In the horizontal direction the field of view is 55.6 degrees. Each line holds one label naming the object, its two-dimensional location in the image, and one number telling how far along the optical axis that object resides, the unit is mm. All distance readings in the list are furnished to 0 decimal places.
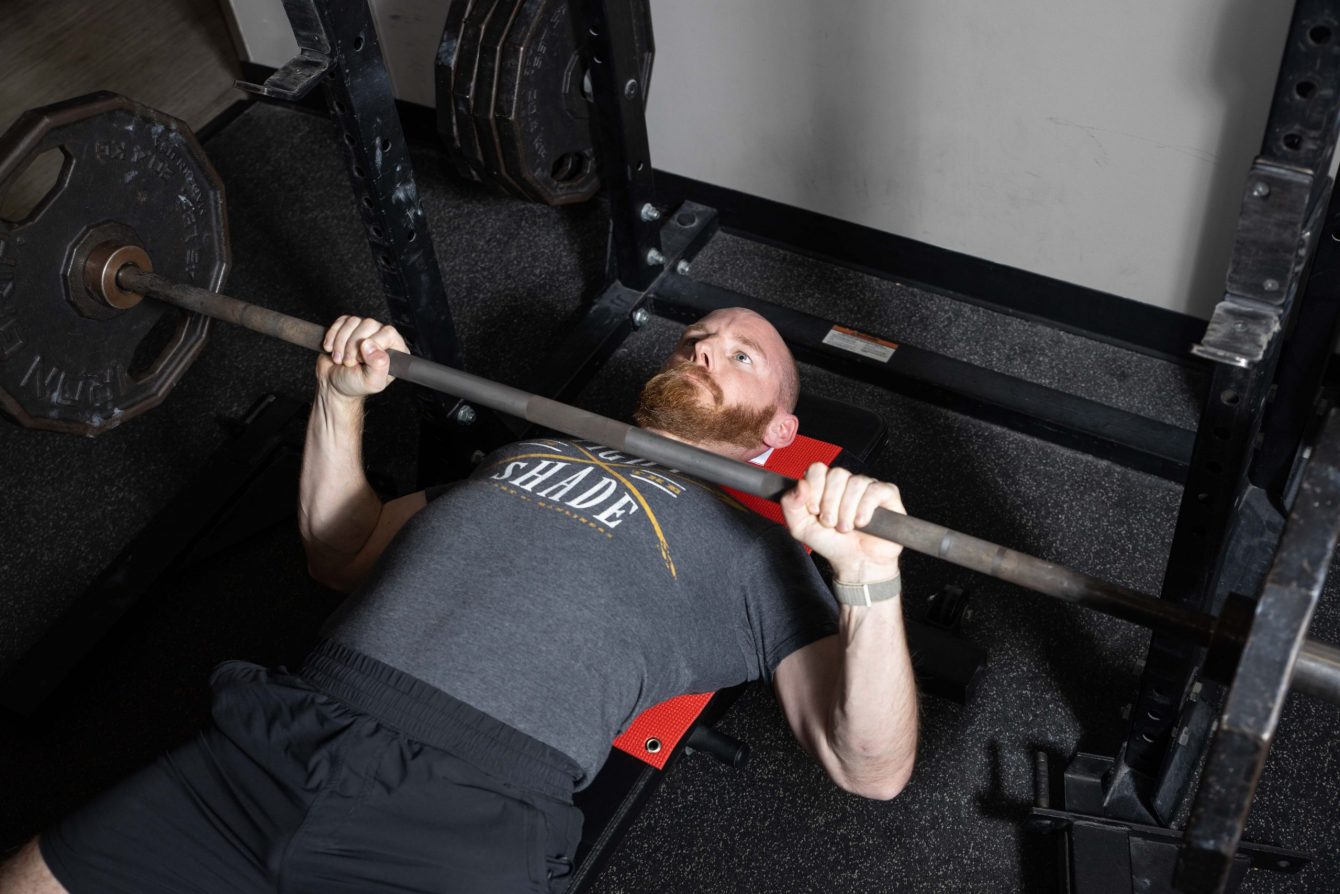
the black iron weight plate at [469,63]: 2221
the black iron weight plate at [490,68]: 2209
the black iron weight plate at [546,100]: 2229
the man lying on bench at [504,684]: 1475
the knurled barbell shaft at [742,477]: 1218
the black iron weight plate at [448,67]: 2234
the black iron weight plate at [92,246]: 1718
